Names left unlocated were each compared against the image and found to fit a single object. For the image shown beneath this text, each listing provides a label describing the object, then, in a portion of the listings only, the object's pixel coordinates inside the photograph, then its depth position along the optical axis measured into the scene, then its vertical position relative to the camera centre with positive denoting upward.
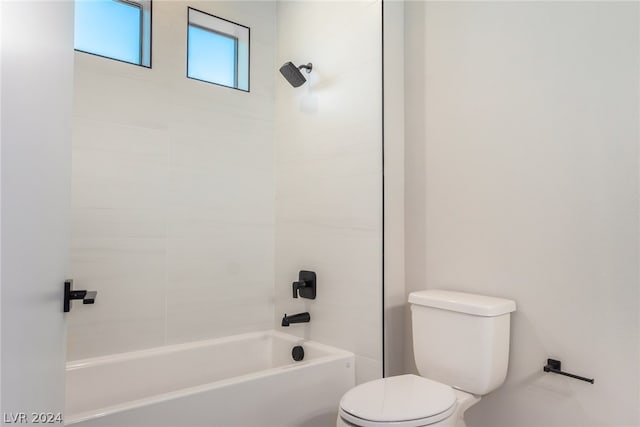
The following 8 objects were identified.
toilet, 1.43 -0.55
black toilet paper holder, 1.60 -0.52
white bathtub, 1.54 -0.69
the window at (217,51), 2.43 +1.01
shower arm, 2.42 +0.88
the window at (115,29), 2.08 +0.97
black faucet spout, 2.27 -0.49
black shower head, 2.33 +0.82
